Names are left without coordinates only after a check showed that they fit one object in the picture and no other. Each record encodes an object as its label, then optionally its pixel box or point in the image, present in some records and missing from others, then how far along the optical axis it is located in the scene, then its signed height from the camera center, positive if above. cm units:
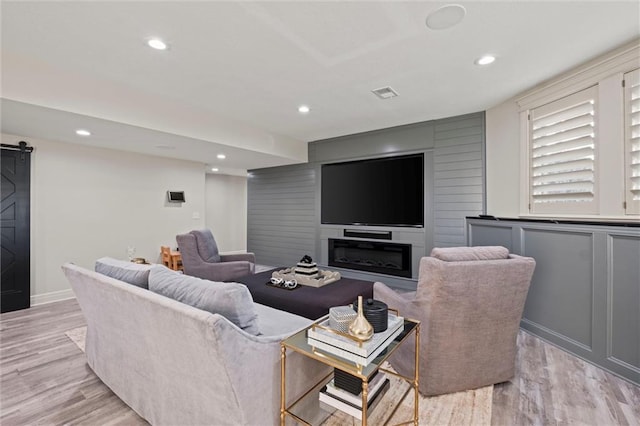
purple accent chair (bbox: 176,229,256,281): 381 -70
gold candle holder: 129 -53
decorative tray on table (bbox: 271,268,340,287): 301 -72
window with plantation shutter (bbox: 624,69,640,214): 219 +59
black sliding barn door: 345 -20
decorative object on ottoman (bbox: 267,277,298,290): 290 -74
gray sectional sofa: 117 -66
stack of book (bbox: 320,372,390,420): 134 -93
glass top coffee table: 120 -76
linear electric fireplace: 450 -74
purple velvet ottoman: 245 -78
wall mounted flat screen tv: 441 +37
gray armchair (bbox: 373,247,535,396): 173 -65
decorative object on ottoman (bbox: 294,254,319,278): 314 -63
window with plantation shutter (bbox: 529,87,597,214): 254 +58
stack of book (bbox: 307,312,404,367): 122 -60
